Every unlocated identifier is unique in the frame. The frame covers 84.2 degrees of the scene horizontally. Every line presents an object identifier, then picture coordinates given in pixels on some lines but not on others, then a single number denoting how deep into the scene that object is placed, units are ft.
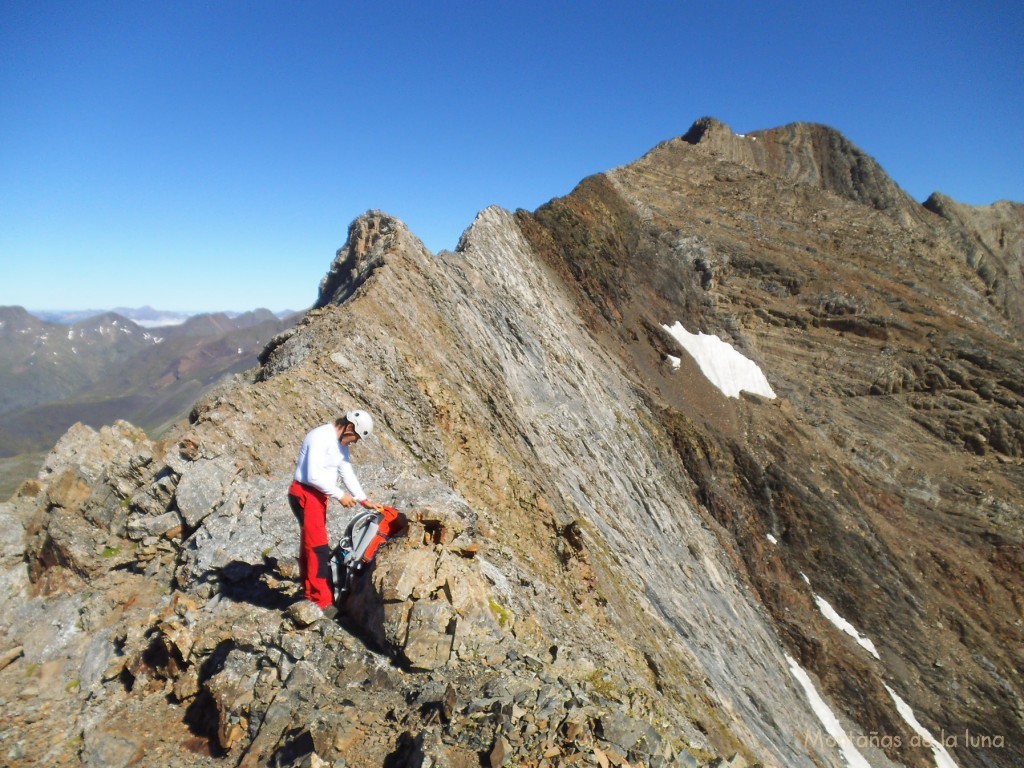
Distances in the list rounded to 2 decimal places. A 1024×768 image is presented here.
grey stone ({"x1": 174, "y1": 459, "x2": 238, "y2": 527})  32.40
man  25.59
